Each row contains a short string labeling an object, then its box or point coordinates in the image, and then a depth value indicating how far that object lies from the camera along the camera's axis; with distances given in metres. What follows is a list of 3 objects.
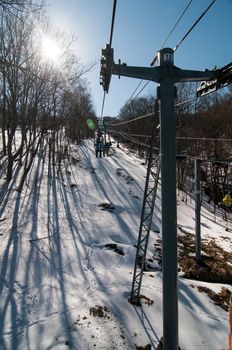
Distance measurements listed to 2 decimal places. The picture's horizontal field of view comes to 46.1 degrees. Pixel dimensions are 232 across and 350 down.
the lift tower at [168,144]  4.67
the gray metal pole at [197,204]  10.27
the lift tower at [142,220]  5.83
